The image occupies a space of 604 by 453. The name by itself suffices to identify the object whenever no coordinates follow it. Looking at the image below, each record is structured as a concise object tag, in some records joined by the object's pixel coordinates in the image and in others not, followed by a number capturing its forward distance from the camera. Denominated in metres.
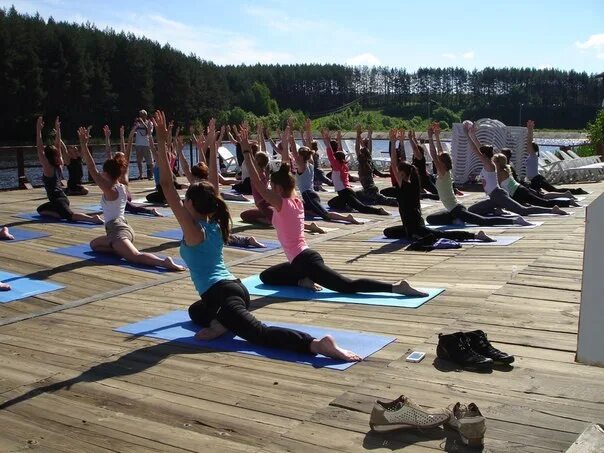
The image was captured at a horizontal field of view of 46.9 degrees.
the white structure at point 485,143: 15.97
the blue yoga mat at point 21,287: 5.97
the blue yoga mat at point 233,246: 8.43
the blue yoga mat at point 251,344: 4.17
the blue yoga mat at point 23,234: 8.52
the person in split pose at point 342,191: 11.52
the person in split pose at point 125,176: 7.46
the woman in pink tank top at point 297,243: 5.71
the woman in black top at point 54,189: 9.70
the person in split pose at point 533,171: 12.79
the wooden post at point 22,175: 14.37
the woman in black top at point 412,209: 8.25
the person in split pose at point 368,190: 12.53
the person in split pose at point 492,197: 10.16
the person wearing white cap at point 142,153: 16.11
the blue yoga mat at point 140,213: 10.80
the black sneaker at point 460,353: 3.78
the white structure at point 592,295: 2.02
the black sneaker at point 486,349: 3.82
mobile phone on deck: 3.97
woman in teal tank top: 4.27
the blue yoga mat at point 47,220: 9.63
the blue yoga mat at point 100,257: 7.19
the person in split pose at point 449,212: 9.47
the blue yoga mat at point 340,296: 5.47
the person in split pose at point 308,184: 10.54
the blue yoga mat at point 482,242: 8.09
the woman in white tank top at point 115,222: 7.21
